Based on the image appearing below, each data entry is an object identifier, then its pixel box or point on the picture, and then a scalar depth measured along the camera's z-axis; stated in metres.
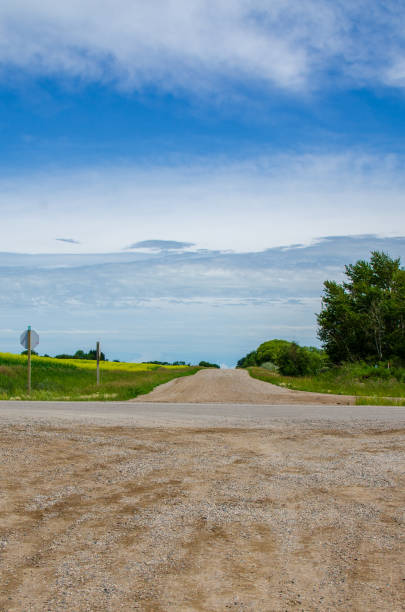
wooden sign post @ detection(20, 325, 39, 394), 28.03
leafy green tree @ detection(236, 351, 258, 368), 98.61
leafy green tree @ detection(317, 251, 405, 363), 47.38
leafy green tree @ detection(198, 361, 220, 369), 93.00
